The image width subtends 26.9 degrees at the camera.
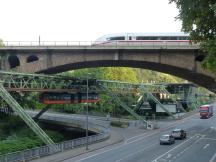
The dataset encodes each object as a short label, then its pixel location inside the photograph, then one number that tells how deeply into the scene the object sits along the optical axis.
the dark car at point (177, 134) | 61.91
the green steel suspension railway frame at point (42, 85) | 49.69
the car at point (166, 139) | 55.88
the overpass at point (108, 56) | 56.88
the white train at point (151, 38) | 61.44
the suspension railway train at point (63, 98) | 61.21
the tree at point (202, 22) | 25.59
